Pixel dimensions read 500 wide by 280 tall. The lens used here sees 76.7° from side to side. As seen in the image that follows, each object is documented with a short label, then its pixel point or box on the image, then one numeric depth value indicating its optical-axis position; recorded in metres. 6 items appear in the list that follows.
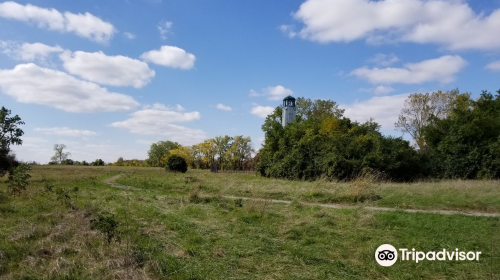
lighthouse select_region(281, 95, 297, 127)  41.31
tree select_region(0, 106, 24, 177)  36.94
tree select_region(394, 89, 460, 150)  40.69
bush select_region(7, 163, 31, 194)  13.45
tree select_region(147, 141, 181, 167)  88.69
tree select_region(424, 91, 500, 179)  23.91
